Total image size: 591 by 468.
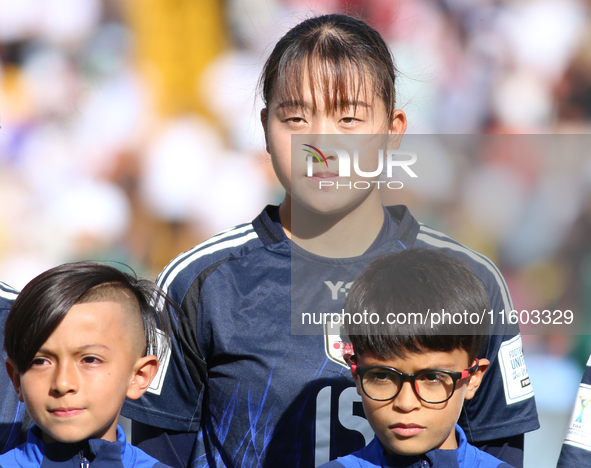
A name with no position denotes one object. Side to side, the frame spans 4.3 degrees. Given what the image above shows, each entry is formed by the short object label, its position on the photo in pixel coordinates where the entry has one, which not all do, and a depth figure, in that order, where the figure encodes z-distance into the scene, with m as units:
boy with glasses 8.84
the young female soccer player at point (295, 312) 8.96
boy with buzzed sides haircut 8.85
